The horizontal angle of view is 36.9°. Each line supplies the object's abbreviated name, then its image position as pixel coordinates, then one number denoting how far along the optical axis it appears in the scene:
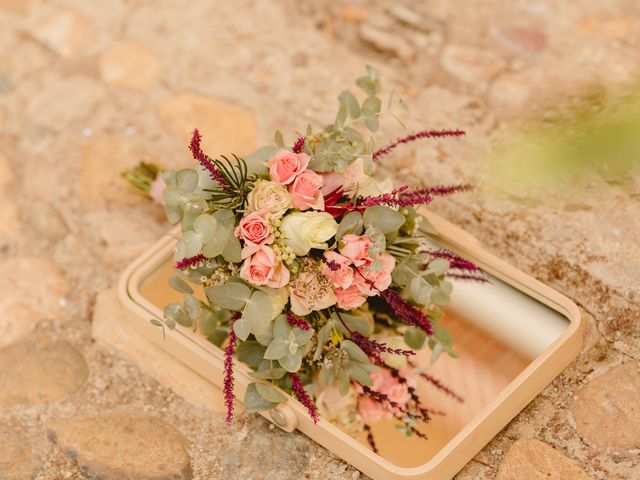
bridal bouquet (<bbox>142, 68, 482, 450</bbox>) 1.47
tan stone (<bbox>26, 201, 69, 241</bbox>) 2.08
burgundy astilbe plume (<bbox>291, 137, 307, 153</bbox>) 1.52
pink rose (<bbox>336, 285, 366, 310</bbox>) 1.53
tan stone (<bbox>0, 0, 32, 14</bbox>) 2.48
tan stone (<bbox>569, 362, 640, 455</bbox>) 1.65
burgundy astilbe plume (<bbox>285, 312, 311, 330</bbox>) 1.52
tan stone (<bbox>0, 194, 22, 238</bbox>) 2.09
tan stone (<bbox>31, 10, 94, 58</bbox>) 2.39
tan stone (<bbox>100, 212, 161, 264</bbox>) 2.04
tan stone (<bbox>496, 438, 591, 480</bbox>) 1.62
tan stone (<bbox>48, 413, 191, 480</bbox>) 1.68
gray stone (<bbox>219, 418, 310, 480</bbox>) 1.68
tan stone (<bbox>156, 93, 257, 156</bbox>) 2.18
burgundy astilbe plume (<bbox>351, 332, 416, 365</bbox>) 1.55
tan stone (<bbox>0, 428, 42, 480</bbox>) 1.69
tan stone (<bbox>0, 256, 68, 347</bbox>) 1.94
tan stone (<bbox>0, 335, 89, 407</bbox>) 1.82
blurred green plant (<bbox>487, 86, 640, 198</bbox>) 1.93
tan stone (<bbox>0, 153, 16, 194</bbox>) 2.18
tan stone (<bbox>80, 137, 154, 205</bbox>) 2.13
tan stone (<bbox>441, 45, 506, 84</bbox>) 2.23
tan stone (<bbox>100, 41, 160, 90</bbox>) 2.31
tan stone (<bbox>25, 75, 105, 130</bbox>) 2.28
